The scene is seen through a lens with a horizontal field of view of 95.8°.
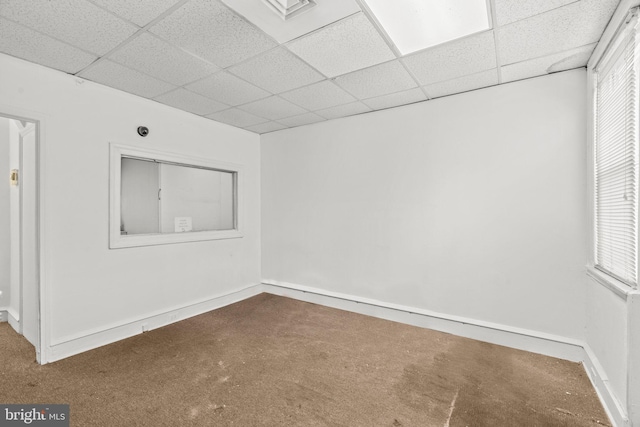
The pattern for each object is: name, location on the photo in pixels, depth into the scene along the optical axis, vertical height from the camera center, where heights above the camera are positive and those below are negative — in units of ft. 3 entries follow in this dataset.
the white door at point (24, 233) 9.13 -0.79
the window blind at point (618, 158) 5.80 +1.21
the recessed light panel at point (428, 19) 6.11 +4.37
